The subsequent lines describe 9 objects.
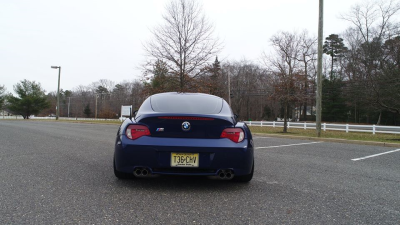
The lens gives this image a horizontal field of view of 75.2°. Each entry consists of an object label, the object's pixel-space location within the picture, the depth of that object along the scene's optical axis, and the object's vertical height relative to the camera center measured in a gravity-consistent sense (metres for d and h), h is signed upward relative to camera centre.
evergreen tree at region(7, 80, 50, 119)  48.25 +1.77
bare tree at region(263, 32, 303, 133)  17.59 +2.26
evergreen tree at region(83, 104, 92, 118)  81.48 +0.04
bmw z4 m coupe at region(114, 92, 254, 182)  3.12 -0.38
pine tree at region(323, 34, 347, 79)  50.81 +14.22
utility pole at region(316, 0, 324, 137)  12.86 +2.60
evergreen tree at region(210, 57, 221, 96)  19.06 +3.04
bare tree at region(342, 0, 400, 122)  23.45 +7.55
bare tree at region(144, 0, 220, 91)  18.28 +4.70
